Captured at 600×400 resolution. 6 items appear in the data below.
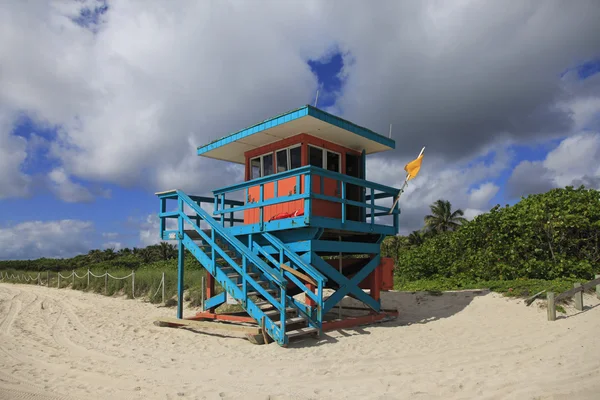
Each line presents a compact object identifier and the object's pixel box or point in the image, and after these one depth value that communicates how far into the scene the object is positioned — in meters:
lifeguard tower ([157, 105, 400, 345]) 8.88
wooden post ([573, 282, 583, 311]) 10.80
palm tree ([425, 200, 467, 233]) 44.88
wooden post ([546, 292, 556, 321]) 10.25
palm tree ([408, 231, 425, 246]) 42.87
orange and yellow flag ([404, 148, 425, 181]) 10.58
